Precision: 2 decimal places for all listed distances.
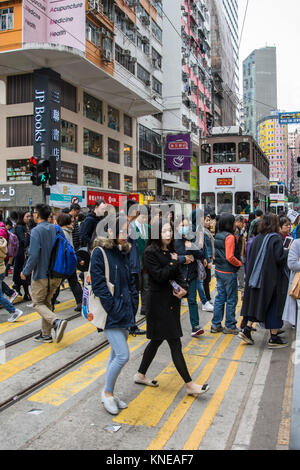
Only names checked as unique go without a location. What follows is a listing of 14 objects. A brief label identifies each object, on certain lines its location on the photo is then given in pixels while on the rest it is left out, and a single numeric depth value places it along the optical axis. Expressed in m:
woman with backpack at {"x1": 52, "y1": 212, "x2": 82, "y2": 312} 7.23
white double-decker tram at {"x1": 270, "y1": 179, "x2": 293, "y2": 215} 40.47
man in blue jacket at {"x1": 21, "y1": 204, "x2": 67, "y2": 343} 5.65
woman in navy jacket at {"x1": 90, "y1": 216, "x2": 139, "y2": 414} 3.74
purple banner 35.88
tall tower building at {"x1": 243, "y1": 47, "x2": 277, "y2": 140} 132.12
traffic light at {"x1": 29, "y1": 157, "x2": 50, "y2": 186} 11.05
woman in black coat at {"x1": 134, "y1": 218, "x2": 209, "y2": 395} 4.00
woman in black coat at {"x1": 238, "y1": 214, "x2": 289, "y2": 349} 5.43
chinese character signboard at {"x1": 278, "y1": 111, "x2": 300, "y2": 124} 20.30
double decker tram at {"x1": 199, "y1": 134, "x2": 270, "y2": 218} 16.06
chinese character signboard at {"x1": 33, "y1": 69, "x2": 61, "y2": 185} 21.86
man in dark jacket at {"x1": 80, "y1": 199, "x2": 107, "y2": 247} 7.16
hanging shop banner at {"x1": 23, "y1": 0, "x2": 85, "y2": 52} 21.17
